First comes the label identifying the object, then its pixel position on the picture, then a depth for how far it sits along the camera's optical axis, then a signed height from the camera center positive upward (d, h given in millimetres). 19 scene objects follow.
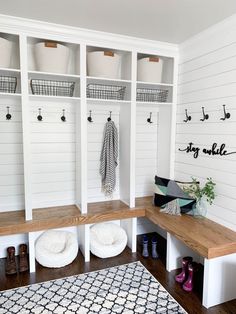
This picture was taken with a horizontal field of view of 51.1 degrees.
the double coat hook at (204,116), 2462 +135
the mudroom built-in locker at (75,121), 2414 +85
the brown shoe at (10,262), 2420 -1330
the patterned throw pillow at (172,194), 2537 -682
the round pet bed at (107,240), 2637 -1237
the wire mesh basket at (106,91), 2779 +422
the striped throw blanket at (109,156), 2885 -318
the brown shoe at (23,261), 2467 -1338
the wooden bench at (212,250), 1910 -926
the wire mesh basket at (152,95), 2980 +418
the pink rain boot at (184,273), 2279 -1326
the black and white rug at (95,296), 1933 -1407
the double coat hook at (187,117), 2717 +140
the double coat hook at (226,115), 2200 +136
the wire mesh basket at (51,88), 2584 +424
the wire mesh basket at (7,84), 2469 +433
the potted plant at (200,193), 2348 -624
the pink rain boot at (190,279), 2176 -1324
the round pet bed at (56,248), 2436 -1231
